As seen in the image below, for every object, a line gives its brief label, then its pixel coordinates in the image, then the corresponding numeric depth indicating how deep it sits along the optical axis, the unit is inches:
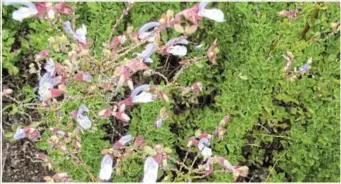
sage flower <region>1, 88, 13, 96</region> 39.2
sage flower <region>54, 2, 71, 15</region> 36.4
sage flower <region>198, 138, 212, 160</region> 38.7
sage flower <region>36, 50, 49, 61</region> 39.0
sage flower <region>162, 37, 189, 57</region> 36.6
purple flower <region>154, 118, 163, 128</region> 39.4
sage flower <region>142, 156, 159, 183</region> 35.5
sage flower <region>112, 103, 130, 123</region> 36.6
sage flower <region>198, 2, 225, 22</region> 34.7
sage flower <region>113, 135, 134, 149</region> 37.7
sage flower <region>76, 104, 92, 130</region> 37.4
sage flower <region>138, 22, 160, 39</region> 36.8
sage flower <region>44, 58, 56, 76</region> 37.4
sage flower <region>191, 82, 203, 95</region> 40.6
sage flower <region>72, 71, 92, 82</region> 37.1
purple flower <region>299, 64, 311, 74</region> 41.5
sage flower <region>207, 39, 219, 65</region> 40.2
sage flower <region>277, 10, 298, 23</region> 41.2
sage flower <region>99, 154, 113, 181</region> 36.5
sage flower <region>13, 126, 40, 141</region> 37.7
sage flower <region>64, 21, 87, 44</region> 37.0
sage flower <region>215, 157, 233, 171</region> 38.2
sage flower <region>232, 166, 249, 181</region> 38.0
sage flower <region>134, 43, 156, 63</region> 36.3
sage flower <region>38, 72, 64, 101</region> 36.4
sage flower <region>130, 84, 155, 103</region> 36.9
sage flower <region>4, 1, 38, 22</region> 35.3
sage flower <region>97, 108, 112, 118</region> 37.0
